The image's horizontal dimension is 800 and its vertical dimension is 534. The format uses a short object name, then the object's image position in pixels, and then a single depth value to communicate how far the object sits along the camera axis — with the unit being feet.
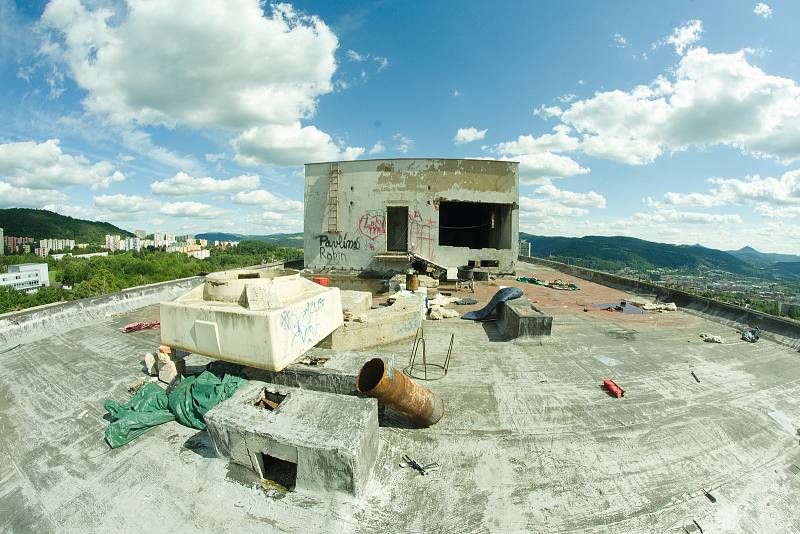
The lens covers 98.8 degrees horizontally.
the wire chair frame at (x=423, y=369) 19.04
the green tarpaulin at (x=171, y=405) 13.43
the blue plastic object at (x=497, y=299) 29.72
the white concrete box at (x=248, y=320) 14.49
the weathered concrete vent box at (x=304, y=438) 10.14
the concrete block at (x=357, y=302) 24.75
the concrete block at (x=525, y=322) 24.57
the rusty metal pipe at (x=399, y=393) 12.80
